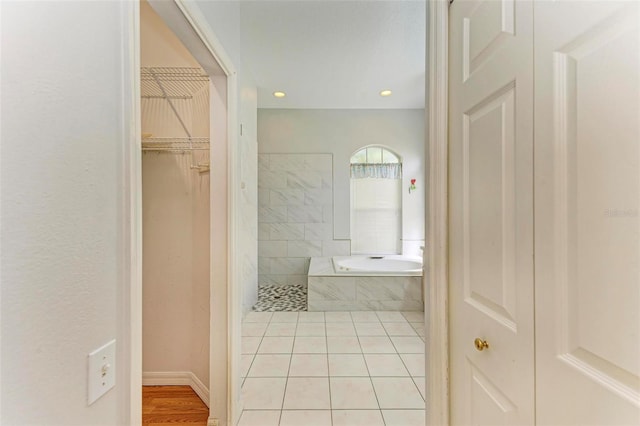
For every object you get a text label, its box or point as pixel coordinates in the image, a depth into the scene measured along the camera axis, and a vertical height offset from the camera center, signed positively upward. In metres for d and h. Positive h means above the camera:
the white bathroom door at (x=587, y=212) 0.49 +0.00
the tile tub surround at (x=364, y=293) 3.51 -1.01
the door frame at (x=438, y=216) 1.08 -0.01
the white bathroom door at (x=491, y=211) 0.71 +0.00
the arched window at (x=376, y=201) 4.79 +0.20
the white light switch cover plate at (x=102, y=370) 0.63 -0.37
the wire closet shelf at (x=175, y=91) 1.94 +0.89
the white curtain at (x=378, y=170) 4.77 +0.73
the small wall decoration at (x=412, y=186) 4.67 +0.45
